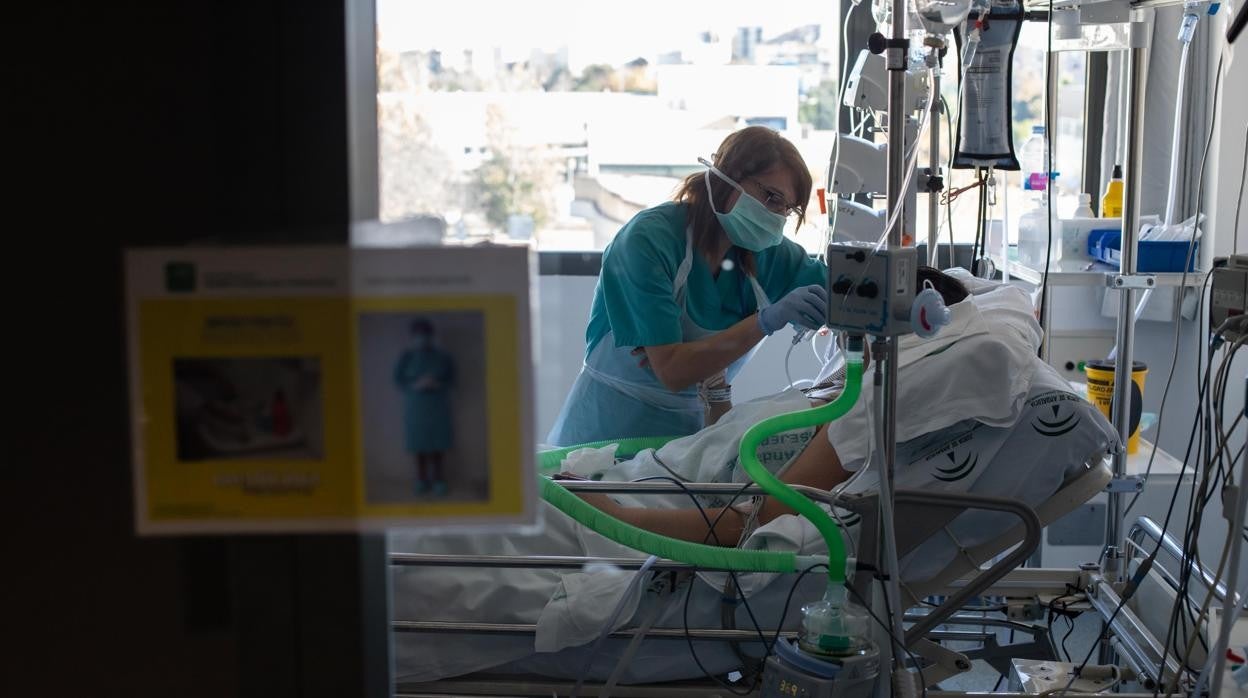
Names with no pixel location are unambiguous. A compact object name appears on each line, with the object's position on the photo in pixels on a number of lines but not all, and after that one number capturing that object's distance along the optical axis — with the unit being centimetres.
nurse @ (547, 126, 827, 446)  239
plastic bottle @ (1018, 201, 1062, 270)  287
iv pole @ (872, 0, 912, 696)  152
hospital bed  173
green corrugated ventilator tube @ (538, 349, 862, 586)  153
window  337
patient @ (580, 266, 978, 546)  200
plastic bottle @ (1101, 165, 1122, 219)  294
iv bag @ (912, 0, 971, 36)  174
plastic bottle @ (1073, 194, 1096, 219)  289
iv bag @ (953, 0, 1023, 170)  232
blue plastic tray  271
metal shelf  262
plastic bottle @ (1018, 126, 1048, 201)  302
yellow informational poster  68
